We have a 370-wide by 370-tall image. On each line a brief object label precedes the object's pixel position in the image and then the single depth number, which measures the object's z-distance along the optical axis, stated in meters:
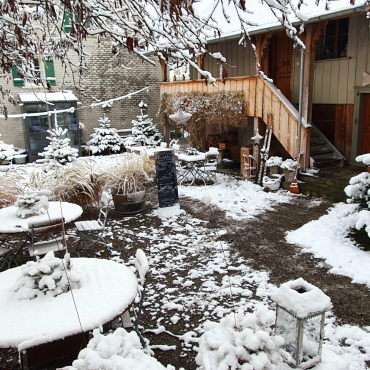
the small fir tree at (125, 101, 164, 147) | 16.78
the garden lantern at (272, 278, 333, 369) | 2.50
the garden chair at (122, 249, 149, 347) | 3.04
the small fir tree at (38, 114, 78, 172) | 10.08
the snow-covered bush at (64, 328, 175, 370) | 1.88
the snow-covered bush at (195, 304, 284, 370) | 2.06
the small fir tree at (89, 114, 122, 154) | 16.38
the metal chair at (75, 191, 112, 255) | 5.59
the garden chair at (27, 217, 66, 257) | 4.40
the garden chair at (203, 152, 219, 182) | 10.55
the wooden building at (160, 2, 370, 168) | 8.69
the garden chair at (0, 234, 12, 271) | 4.75
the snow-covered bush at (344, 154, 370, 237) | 5.44
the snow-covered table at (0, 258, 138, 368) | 2.42
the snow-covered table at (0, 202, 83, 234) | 4.68
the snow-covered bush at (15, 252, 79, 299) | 2.85
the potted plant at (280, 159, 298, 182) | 8.86
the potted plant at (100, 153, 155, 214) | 7.65
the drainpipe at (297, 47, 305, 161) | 8.38
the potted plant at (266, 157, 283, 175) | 9.42
